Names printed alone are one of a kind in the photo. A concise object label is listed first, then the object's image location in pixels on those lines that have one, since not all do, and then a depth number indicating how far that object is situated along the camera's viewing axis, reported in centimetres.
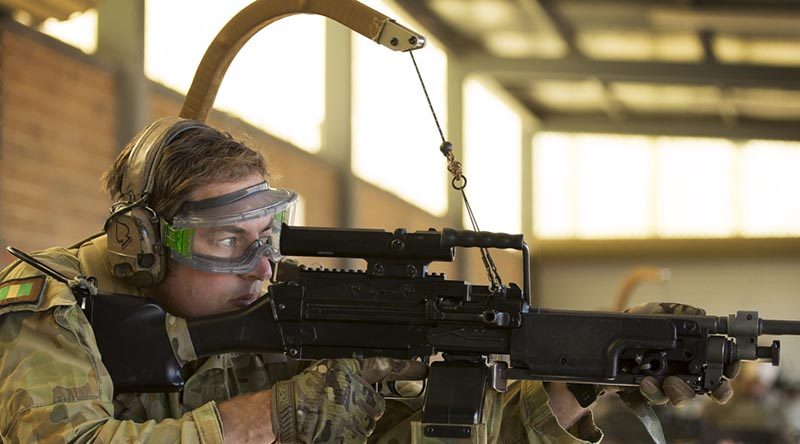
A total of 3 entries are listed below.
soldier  221
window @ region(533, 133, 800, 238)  1891
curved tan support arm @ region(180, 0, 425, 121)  278
